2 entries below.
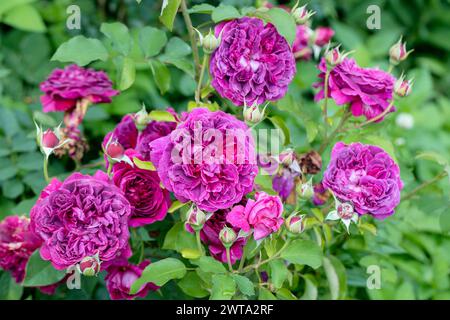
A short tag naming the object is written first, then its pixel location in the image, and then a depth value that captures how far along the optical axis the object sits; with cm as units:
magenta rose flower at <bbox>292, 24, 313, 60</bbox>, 140
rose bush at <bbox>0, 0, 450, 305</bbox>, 90
